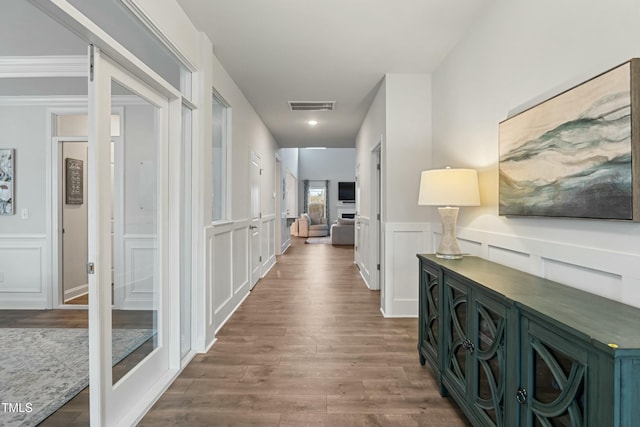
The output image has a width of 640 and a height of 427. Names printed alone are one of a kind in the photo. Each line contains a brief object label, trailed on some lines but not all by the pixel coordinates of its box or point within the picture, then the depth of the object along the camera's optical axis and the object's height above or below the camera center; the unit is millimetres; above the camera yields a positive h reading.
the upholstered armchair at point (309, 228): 12453 -682
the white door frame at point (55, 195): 3623 +153
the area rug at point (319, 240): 10734 -1025
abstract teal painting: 1192 +261
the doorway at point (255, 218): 4735 -125
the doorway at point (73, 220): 3738 -130
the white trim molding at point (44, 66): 3039 +1336
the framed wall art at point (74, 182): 3869 +329
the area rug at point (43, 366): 1865 -1129
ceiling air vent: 4490 +1469
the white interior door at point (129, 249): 1569 -237
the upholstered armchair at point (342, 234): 9859 -707
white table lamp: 2197 +110
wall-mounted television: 13977 +824
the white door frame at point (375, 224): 4516 -193
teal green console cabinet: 830 -469
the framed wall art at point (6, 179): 3572 +322
